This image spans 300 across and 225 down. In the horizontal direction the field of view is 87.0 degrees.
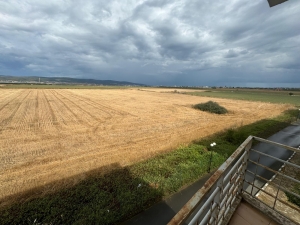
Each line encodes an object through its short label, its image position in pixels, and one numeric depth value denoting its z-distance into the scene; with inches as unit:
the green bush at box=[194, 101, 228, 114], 879.7
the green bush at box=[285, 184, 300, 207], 201.2
